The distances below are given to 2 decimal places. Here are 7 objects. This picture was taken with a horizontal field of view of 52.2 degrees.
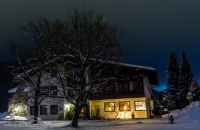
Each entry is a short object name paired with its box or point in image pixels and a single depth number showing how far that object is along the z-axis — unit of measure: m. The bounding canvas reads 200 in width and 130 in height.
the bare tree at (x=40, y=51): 17.61
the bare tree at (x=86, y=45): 15.95
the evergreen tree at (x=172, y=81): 44.84
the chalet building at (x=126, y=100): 26.27
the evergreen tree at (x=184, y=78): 42.31
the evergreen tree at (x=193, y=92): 32.62
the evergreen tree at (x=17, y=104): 27.45
